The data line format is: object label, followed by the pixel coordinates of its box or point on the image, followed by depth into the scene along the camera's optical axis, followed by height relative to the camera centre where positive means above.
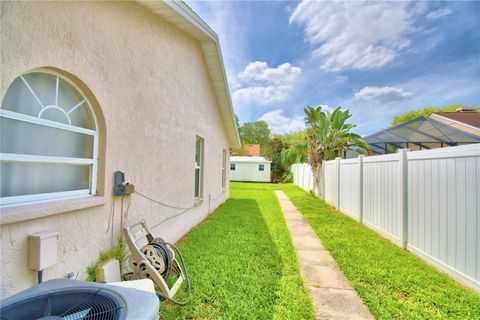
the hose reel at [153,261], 2.87 -1.36
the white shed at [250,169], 27.52 -0.31
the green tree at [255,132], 56.28 +9.10
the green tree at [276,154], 27.67 +1.59
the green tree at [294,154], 21.52 +1.45
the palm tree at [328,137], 12.15 +1.78
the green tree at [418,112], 37.06 +10.61
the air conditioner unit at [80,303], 1.33 -0.91
